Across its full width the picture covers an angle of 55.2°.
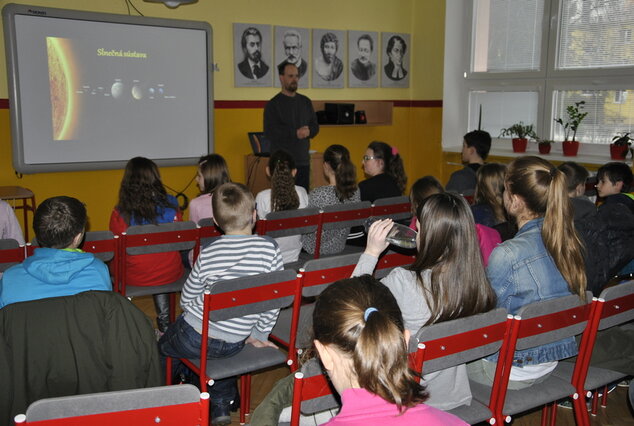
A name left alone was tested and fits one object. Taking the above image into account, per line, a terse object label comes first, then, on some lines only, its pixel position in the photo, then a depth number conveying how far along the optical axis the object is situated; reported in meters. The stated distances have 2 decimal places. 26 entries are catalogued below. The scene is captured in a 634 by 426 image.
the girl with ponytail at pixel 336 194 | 3.93
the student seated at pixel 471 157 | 4.55
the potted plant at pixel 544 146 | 6.52
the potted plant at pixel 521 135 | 6.79
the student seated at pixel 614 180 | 3.74
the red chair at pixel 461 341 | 1.72
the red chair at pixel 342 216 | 3.60
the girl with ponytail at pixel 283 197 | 3.70
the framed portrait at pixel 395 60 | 7.23
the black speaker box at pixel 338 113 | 6.70
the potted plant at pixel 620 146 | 5.80
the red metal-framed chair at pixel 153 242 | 3.04
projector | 5.37
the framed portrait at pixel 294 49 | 6.44
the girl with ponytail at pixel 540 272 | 2.12
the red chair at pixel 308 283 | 2.42
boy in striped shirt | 2.40
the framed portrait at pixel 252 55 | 6.18
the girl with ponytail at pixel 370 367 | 1.13
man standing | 5.63
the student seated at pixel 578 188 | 3.29
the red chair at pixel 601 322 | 2.07
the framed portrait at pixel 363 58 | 6.96
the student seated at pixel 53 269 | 1.98
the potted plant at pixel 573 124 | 6.31
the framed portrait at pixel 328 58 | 6.71
